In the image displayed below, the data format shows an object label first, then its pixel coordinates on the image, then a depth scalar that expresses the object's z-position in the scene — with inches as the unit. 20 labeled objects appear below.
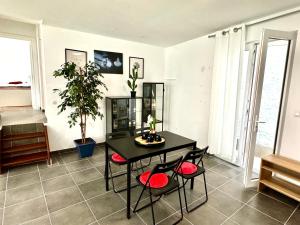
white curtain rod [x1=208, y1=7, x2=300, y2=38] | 94.0
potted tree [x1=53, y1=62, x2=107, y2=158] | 125.1
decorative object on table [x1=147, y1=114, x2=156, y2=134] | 97.4
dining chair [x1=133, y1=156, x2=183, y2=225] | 70.2
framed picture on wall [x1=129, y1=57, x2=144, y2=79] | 172.6
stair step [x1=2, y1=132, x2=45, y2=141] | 125.8
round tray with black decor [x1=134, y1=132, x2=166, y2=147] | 88.7
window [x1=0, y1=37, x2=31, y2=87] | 238.7
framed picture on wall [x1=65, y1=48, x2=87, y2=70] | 140.7
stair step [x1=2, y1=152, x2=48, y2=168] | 117.0
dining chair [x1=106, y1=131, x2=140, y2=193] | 95.0
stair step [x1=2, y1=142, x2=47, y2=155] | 122.9
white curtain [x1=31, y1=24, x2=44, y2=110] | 177.8
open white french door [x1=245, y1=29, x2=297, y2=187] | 94.1
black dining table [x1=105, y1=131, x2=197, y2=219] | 75.3
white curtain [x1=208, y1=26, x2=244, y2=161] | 121.2
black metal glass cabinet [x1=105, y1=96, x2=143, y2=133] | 157.2
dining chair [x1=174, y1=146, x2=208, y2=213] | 82.7
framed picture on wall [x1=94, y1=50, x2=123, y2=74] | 153.8
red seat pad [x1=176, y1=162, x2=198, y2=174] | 85.6
